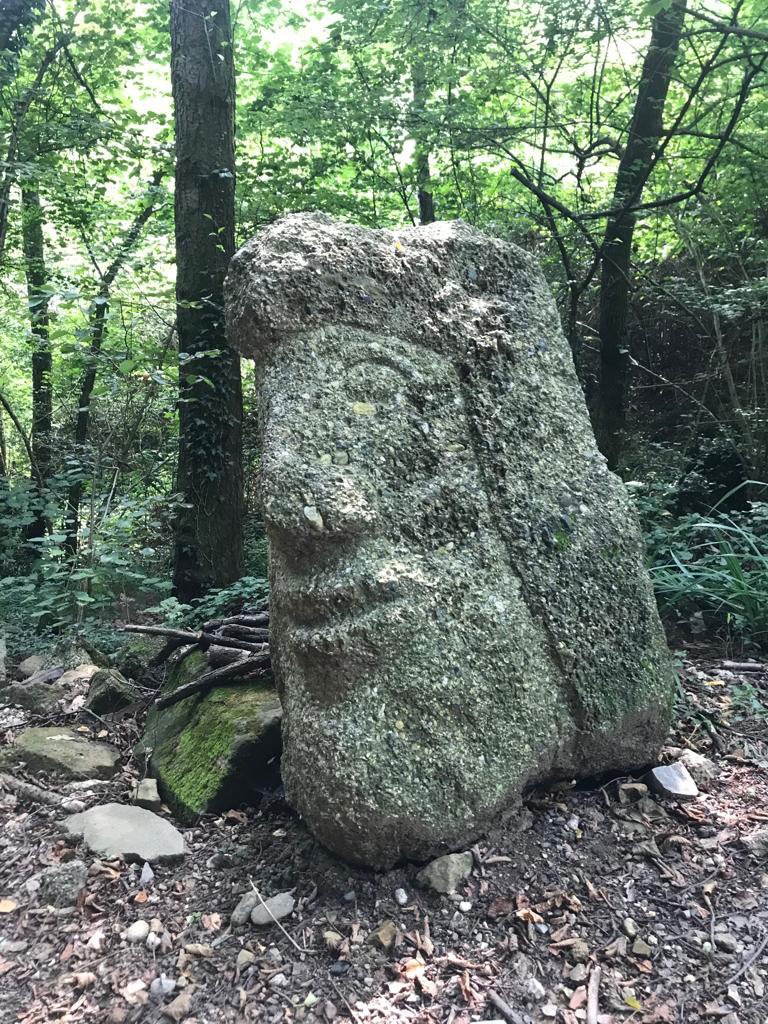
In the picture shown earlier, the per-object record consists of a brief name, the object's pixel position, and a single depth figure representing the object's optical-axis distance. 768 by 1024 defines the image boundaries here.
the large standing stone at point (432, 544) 1.96
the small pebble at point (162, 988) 1.72
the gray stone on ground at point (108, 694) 3.25
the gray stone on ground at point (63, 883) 2.04
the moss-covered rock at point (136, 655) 3.66
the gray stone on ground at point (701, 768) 2.47
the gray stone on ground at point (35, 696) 3.30
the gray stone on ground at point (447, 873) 1.95
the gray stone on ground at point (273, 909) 1.90
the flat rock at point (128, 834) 2.20
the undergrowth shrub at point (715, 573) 3.38
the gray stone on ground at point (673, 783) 2.36
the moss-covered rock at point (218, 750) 2.44
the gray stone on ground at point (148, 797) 2.50
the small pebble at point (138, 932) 1.90
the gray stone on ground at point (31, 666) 3.93
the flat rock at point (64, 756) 2.71
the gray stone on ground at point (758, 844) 2.12
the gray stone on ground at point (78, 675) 3.58
